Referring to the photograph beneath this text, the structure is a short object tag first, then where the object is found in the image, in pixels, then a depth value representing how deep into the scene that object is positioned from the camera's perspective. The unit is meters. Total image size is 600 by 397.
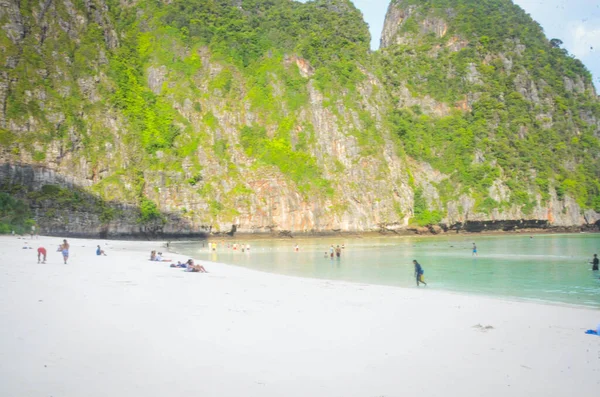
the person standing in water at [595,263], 25.67
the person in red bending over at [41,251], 20.50
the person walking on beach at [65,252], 21.67
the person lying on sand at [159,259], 27.91
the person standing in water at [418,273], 20.10
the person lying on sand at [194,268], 21.87
